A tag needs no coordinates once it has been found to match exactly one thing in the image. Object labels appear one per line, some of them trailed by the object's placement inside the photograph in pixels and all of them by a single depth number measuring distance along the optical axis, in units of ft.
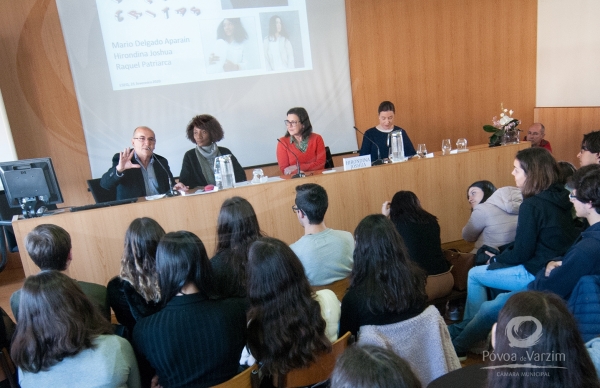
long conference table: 8.02
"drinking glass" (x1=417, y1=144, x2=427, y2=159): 10.29
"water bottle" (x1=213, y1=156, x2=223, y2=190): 9.02
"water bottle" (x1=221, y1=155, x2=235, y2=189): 8.98
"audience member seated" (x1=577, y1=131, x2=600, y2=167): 8.57
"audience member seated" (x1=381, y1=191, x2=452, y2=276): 6.97
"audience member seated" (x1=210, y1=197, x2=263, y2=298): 5.69
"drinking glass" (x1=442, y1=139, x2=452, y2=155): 10.34
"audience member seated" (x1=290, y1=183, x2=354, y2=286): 6.12
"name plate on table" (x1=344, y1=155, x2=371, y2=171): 9.53
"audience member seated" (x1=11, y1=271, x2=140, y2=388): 3.87
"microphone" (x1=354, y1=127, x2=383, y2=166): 9.86
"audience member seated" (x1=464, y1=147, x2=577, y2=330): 6.20
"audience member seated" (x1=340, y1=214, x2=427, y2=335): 4.46
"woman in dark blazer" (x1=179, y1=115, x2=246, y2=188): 10.17
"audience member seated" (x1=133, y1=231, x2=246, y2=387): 4.14
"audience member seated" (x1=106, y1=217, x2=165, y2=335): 5.50
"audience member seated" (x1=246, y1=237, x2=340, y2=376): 4.32
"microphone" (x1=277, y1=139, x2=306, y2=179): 9.39
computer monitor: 7.93
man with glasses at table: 8.98
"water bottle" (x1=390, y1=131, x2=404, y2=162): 10.36
